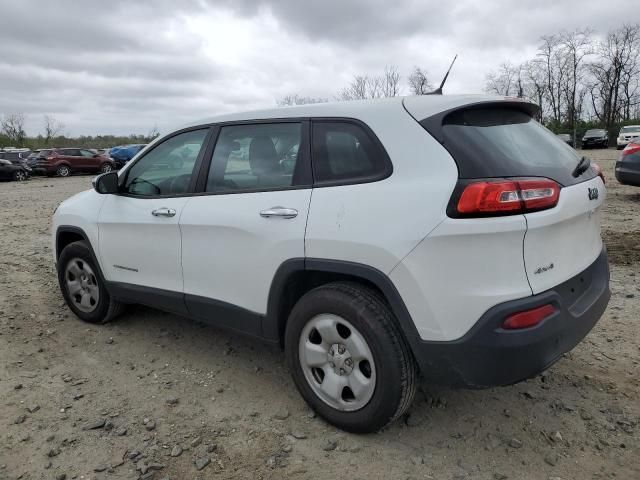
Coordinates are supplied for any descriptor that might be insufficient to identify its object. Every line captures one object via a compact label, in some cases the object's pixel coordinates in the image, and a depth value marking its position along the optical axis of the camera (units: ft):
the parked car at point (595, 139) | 126.82
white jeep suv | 7.40
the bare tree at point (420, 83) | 131.89
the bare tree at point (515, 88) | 181.73
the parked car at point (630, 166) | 31.14
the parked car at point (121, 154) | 101.31
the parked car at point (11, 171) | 81.76
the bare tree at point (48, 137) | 209.46
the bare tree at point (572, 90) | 176.24
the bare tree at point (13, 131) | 212.02
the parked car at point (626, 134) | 109.74
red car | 89.15
